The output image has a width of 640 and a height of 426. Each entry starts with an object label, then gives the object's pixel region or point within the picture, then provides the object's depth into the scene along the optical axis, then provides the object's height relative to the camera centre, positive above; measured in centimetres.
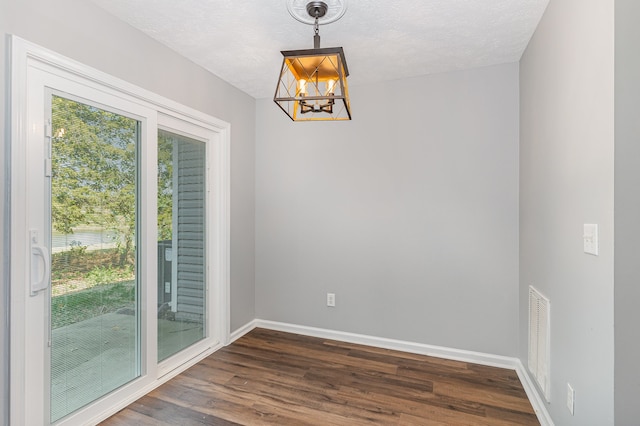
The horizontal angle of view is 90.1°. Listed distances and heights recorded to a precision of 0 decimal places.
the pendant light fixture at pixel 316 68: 158 +77
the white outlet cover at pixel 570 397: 156 -91
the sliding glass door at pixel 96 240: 164 -17
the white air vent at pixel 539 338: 194 -82
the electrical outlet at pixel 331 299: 324 -87
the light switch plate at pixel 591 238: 132 -11
